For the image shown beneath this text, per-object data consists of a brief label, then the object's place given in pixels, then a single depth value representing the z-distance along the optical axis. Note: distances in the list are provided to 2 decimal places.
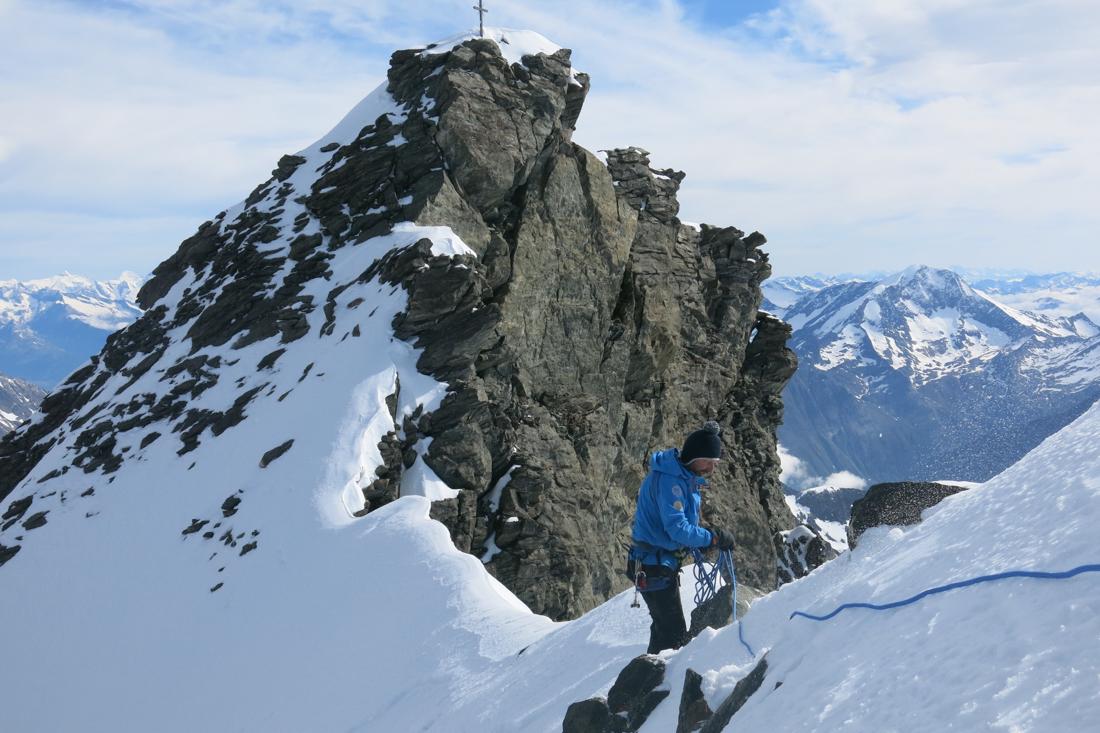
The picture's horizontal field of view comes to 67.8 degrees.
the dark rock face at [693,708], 8.03
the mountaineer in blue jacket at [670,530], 10.15
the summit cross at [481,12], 37.88
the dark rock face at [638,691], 9.06
